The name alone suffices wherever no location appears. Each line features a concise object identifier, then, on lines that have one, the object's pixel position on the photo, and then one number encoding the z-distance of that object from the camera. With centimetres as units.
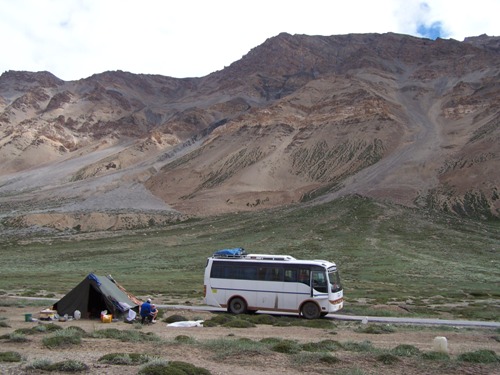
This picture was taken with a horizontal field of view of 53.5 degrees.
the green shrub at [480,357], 1491
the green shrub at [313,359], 1426
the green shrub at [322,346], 1645
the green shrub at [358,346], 1655
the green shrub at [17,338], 1688
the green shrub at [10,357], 1327
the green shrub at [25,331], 1866
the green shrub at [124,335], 1809
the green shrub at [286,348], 1599
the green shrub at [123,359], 1329
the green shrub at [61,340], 1605
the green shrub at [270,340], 1778
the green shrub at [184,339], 1764
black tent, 2542
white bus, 2728
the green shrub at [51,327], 2002
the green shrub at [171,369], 1187
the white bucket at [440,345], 1611
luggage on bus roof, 2995
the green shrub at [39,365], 1235
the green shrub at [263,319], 2512
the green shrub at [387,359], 1448
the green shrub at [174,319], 2469
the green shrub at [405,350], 1571
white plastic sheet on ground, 2317
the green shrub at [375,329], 2212
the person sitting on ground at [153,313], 2427
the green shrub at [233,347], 1538
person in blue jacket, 2402
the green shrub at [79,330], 1869
